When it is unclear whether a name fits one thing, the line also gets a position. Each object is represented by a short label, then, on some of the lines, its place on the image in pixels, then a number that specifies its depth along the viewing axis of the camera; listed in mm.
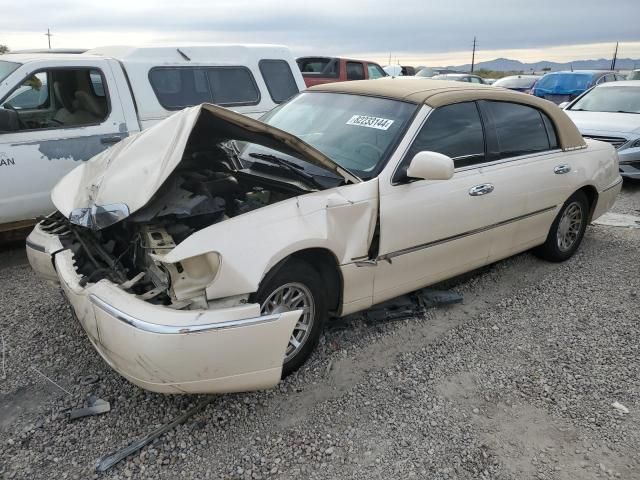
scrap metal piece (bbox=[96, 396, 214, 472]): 2506
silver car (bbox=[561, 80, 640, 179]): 8125
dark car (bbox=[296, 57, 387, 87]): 12664
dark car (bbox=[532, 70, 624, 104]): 15141
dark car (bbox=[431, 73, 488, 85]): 20406
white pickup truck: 4824
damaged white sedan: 2551
